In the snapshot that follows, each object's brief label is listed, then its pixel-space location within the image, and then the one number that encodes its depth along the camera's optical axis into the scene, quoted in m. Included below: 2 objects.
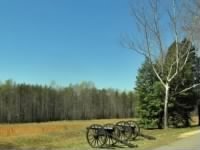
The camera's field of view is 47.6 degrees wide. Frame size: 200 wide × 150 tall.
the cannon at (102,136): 11.57
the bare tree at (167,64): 20.03
